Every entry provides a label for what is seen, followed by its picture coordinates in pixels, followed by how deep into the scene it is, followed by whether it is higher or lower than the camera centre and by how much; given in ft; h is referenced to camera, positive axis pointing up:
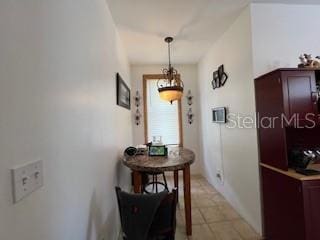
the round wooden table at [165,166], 6.95 -1.37
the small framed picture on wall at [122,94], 9.50 +1.59
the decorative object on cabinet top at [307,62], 6.86 +1.85
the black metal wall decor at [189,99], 16.10 +1.81
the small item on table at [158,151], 8.77 -1.11
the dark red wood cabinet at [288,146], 5.65 -0.88
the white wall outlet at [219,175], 11.71 -3.01
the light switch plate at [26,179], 2.28 -0.59
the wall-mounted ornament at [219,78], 10.78 +2.33
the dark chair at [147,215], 4.84 -2.14
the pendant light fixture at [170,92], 9.96 +1.50
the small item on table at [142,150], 9.36 -1.15
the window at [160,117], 16.08 +0.55
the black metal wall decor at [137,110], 15.74 +1.10
